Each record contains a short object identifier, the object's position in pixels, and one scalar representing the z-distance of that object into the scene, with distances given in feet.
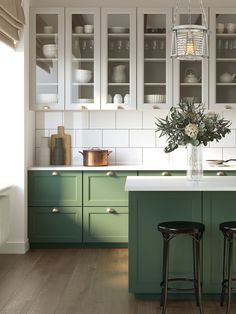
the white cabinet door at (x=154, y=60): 20.77
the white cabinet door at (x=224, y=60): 20.77
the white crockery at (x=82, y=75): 20.83
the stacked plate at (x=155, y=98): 20.81
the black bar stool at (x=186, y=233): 12.88
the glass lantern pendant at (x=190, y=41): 13.04
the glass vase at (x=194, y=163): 15.07
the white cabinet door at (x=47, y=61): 20.75
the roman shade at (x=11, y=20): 17.15
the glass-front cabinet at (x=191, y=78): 20.79
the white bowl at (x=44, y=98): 20.79
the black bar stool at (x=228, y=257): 12.92
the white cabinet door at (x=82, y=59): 20.80
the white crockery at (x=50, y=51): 20.79
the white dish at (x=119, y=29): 20.80
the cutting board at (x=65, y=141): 21.84
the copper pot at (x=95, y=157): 20.86
